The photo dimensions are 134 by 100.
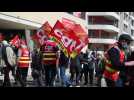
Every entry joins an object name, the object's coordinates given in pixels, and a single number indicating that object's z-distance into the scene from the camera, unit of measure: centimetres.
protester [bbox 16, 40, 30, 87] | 556
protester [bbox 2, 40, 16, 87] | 532
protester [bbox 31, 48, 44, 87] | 563
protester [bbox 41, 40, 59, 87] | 517
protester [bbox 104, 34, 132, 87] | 330
